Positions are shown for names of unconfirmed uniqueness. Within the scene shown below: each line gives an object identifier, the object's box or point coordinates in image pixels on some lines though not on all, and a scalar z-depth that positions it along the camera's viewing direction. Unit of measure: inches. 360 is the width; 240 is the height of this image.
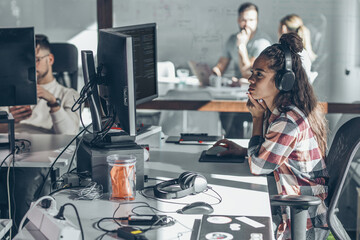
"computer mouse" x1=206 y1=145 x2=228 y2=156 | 96.6
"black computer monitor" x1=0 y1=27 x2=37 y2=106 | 98.0
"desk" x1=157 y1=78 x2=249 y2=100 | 151.1
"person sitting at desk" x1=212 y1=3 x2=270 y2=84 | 150.3
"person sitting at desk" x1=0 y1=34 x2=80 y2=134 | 135.9
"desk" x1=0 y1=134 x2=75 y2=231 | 92.4
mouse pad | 94.1
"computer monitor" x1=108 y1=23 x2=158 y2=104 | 95.9
